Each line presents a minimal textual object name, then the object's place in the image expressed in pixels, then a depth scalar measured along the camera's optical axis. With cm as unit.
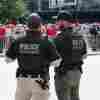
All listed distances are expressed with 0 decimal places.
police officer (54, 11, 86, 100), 637
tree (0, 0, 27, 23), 5892
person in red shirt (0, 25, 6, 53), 2307
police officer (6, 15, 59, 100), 582
